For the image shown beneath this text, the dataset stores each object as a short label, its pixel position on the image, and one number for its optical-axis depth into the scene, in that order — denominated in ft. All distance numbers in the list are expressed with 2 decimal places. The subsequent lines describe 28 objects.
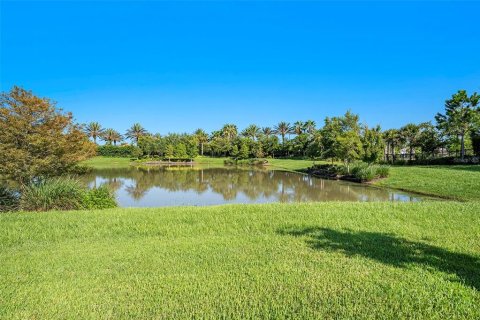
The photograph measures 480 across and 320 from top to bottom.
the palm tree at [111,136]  271.49
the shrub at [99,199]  34.14
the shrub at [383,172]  82.89
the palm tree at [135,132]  285.23
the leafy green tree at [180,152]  208.91
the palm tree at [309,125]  268.21
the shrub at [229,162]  199.25
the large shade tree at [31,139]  35.78
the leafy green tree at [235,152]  214.28
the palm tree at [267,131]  296.10
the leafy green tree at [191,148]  214.69
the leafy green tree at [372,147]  90.98
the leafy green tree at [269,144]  231.30
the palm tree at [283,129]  287.48
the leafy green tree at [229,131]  286.05
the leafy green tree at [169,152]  207.62
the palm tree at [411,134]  144.78
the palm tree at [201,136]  275.55
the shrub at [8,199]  32.65
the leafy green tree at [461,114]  115.55
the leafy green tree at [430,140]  133.80
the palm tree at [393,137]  156.20
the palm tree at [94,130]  256.93
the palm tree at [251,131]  278.05
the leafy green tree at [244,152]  211.08
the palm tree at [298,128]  280.10
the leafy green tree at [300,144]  218.22
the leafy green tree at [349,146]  91.75
